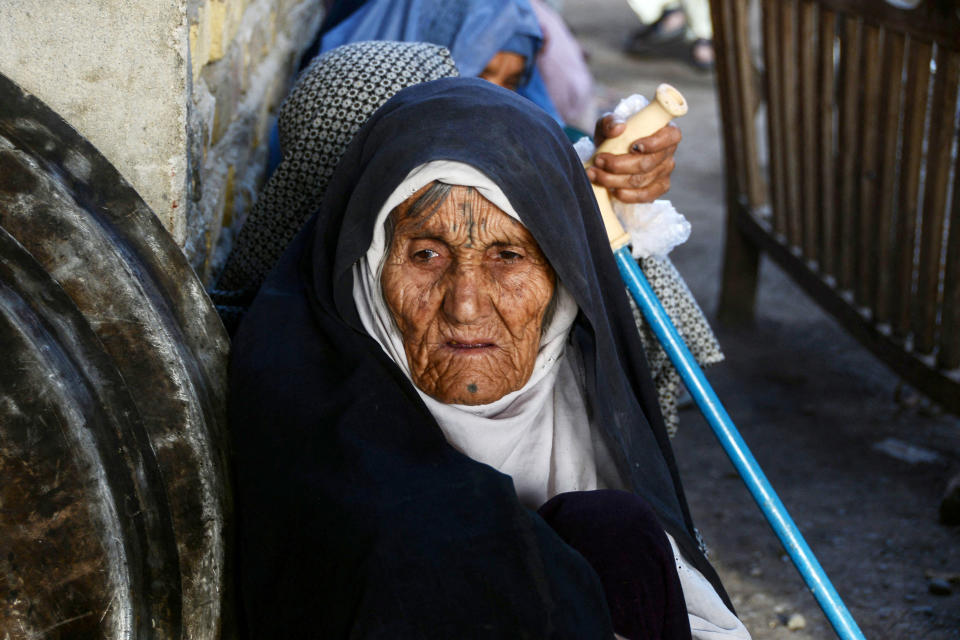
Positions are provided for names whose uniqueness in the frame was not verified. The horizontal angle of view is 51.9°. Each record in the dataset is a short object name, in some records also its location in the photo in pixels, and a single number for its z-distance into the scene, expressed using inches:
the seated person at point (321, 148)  94.8
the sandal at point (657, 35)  454.9
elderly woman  57.3
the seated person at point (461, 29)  140.5
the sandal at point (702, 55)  429.7
